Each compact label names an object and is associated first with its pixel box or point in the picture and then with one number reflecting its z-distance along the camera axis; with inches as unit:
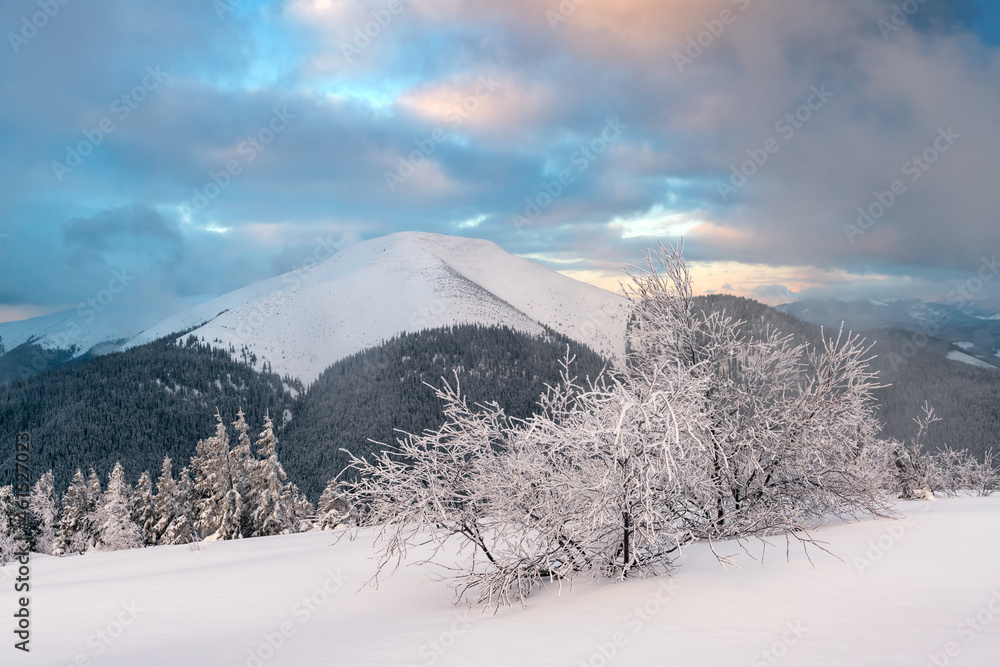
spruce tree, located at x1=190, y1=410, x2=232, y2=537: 1240.0
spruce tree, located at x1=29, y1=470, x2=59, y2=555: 1761.8
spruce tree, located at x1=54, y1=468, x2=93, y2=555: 1608.0
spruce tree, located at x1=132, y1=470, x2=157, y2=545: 1532.0
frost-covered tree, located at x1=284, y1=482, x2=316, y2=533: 1643.2
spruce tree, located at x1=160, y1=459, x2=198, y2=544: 1392.7
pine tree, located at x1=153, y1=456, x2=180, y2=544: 1501.0
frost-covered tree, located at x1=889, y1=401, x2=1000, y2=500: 712.4
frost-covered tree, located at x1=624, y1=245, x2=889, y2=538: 383.9
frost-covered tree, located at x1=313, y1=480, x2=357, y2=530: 1038.7
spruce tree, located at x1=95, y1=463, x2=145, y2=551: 1347.2
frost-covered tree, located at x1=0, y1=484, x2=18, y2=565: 1384.1
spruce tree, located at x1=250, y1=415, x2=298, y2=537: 1205.7
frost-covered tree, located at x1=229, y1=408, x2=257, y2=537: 1199.6
